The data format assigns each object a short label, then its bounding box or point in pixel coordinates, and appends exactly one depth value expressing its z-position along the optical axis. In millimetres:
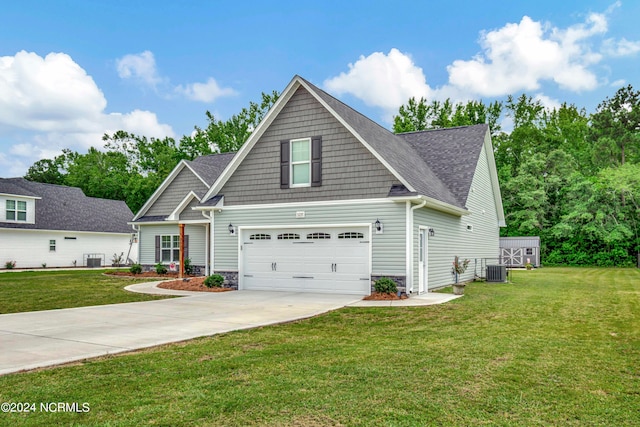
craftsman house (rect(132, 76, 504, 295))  13984
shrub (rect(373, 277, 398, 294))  13340
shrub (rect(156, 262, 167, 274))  22984
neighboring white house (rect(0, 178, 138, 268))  28609
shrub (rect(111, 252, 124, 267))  32438
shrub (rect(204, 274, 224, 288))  16297
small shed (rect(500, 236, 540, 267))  34156
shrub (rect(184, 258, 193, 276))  22141
